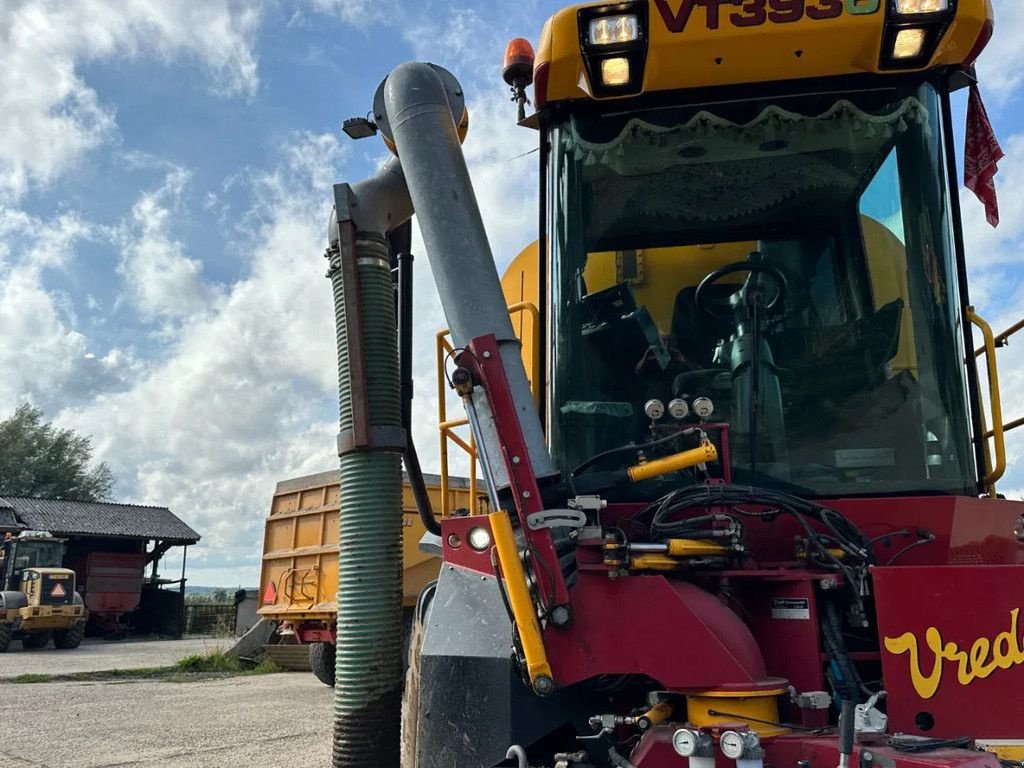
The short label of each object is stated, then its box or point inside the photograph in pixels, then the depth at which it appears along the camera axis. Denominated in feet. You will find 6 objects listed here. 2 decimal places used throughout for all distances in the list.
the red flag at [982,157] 10.61
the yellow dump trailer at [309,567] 36.83
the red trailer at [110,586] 87.10
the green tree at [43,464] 131.95
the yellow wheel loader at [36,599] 65.57
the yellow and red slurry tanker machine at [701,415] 7.13
